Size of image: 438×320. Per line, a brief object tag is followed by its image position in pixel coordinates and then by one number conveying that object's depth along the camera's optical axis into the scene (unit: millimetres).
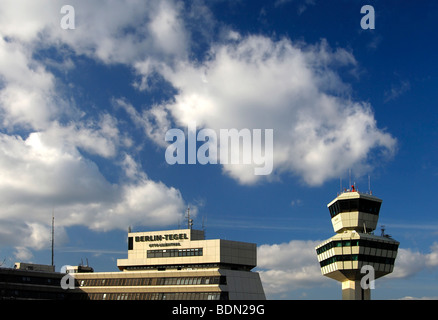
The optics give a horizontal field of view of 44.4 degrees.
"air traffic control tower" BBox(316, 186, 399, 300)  124562
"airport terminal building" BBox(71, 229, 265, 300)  138750
